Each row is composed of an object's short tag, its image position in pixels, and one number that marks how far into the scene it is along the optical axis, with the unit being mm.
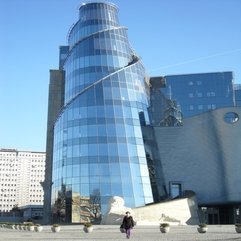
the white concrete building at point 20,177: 127838
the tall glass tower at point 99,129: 39292
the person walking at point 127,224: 17178
